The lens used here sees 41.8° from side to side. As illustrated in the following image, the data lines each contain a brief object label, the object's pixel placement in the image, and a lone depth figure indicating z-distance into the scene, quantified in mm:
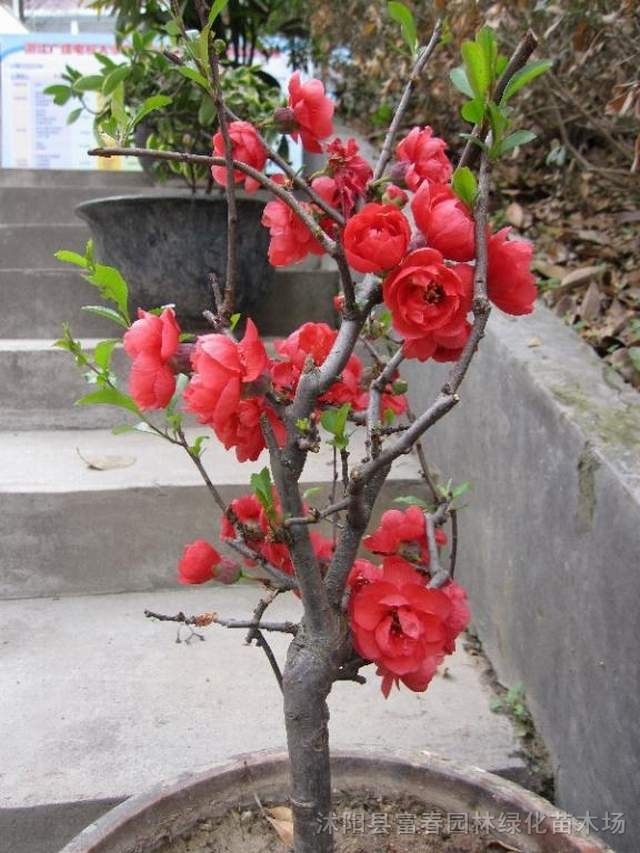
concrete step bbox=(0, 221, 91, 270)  2816
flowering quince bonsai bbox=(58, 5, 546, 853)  608
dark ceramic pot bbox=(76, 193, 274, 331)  2221
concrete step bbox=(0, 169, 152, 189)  3641
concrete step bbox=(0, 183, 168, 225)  3207
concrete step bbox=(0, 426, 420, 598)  1669
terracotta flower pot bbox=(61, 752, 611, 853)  829
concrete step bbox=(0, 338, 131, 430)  2124
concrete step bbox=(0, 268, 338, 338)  2500
